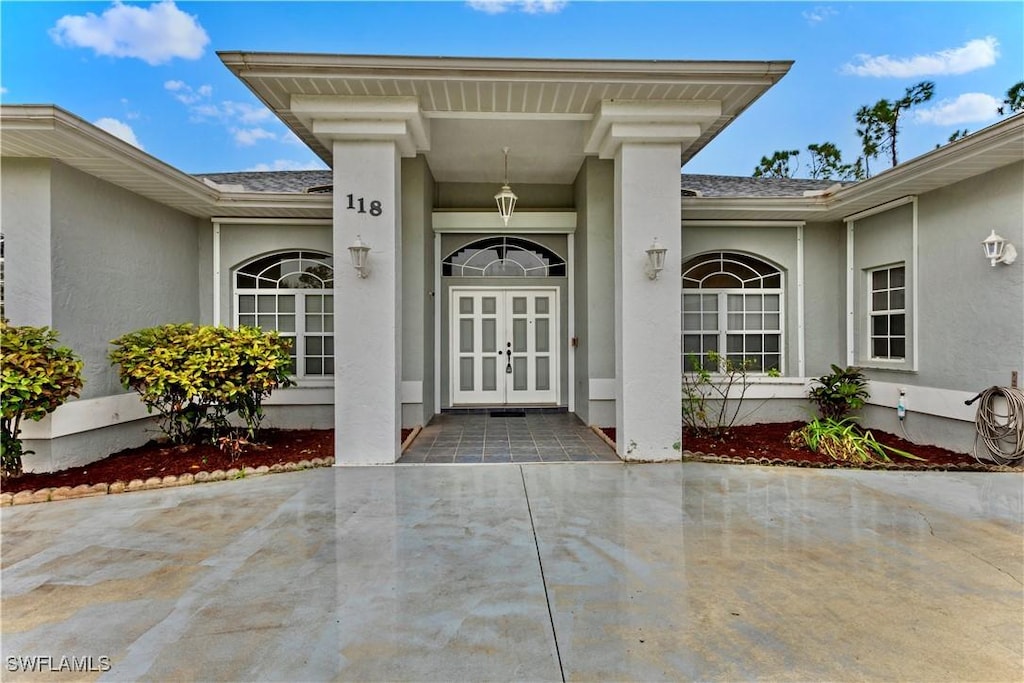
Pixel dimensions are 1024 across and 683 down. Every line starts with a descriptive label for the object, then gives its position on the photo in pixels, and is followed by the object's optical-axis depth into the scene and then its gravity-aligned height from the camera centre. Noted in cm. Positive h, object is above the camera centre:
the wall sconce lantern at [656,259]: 516 +87
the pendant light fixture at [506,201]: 641 +185
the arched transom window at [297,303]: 759 +63
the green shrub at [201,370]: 526 -28
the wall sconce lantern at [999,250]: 520 +95
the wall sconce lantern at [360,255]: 506 +90
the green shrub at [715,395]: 675 -77
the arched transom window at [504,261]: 832 +138
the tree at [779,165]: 2353 +844
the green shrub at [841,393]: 706 -73
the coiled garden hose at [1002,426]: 511 -90
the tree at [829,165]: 2139 +795
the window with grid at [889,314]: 678 +38
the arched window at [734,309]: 784 +52
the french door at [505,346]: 840 -5
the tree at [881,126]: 1870 +830
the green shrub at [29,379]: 429 -30
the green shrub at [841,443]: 557 -119
